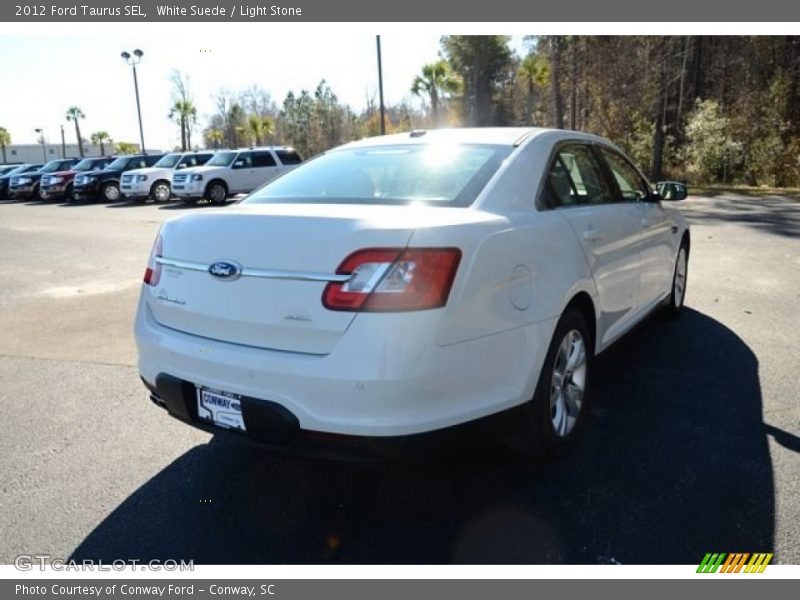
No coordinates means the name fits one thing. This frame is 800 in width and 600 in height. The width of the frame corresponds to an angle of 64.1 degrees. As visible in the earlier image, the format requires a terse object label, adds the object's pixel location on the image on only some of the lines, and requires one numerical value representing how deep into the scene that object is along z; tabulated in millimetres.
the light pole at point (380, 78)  22212
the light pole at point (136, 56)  38788
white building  114250
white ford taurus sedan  2363
